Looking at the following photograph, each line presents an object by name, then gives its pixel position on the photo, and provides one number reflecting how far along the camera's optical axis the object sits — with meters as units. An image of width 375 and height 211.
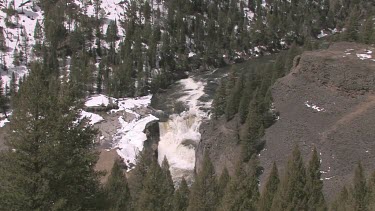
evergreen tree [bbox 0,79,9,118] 134.12
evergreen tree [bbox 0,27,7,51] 165.88
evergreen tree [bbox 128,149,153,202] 68.44
